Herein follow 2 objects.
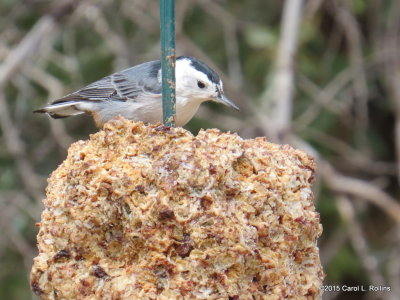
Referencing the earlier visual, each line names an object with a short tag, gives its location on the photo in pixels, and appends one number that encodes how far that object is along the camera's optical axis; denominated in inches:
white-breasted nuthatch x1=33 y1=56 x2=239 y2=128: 222.7
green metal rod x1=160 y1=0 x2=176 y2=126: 160.6
